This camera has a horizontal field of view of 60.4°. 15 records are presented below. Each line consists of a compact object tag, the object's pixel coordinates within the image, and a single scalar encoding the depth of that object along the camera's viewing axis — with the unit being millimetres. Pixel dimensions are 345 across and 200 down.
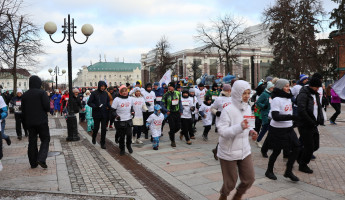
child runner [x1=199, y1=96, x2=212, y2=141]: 9539
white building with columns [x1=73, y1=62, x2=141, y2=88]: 140625
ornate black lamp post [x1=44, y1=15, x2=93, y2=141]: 10070
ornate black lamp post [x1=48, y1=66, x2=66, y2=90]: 33938
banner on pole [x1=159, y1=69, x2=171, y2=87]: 13922
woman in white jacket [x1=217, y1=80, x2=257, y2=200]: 3523
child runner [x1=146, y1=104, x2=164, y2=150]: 8359
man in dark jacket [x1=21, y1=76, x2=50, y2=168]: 6207
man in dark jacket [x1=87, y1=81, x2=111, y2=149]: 8672
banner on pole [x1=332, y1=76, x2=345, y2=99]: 6203
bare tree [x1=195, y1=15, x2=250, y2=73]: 37397
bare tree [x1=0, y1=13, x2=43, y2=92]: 20672
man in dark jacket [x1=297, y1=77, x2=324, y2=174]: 5422
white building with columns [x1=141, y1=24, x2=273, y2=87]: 89312
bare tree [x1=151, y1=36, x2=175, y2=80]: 59156
